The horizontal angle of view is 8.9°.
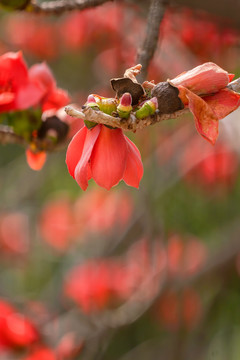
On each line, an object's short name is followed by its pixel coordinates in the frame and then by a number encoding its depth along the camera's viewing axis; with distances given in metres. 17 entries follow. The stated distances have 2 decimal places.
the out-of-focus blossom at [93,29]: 4.33
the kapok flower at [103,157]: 1.64
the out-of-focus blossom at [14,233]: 6.75
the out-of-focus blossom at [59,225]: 6.36
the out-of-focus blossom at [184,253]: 4.61
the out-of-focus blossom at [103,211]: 5.68
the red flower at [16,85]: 1.94
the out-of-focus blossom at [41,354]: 3.88
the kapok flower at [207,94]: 1.62
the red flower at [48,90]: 2.01
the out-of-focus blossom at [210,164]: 4.78
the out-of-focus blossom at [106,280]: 5.00
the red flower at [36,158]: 1.98
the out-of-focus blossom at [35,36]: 5.75
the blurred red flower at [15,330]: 3.94
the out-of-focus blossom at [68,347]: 4.12
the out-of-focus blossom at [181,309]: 4.85
